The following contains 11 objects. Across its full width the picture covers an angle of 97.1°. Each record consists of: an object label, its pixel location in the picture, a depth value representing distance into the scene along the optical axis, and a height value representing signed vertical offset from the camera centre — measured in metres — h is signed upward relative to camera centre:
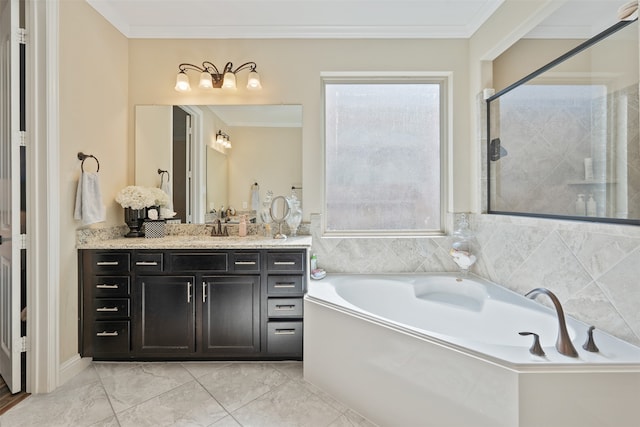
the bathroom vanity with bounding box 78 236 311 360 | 2.04 -0.66
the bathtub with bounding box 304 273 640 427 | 1.12 -0.72
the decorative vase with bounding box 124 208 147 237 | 2.36 -0.07
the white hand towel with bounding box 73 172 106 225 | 1.96 +0.08
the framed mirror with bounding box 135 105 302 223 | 2.55 +0.51
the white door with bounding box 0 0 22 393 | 1.74 +0.16
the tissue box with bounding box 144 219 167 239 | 2.39 -0.14
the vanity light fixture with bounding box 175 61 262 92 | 2.42 +1.17
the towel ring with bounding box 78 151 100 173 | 2.02 +0.40
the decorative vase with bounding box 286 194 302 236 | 2.46 -0.04
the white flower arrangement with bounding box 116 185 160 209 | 2.28 +0.12
